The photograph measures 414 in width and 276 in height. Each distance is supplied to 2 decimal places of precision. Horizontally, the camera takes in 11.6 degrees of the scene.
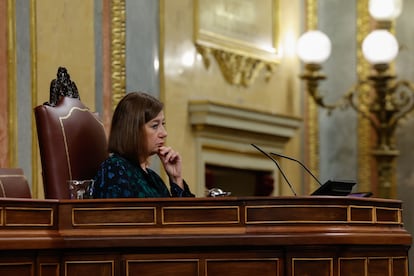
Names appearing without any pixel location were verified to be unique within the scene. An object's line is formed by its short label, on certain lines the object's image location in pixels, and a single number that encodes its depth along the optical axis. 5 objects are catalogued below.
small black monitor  7.13
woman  7.62
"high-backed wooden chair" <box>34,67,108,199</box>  7.77
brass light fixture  13.67
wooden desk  6.82
